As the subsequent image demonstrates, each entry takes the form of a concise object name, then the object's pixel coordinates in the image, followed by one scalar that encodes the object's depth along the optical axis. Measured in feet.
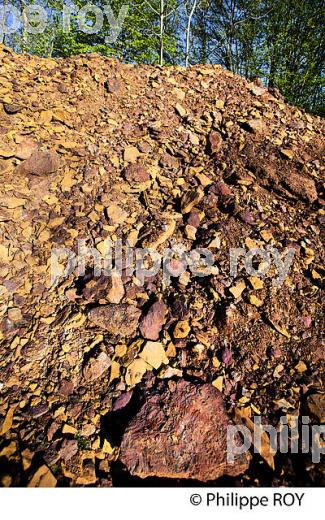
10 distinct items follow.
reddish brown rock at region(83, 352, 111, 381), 6.01
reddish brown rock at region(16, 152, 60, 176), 9.05
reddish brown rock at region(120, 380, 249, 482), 5.09
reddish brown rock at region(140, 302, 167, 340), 6.60
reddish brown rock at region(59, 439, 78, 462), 5.04
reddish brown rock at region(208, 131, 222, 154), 10.70
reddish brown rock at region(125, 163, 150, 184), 9.64
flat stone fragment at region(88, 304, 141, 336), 6.64
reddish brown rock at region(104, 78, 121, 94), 11.91
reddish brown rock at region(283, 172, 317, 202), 9.61
